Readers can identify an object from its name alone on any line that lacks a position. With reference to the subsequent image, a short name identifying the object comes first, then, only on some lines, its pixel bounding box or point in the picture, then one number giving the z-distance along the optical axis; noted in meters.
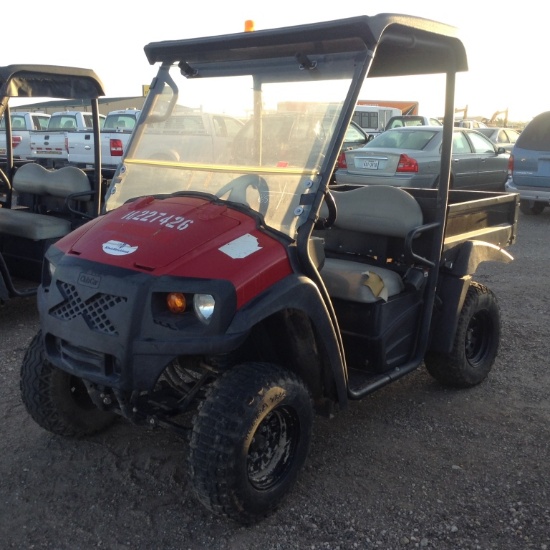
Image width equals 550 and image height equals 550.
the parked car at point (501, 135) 18.39
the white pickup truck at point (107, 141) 14.93
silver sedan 10.62
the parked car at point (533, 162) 10.75
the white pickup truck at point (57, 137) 17.06
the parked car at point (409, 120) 18.18
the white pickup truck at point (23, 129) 18.28
